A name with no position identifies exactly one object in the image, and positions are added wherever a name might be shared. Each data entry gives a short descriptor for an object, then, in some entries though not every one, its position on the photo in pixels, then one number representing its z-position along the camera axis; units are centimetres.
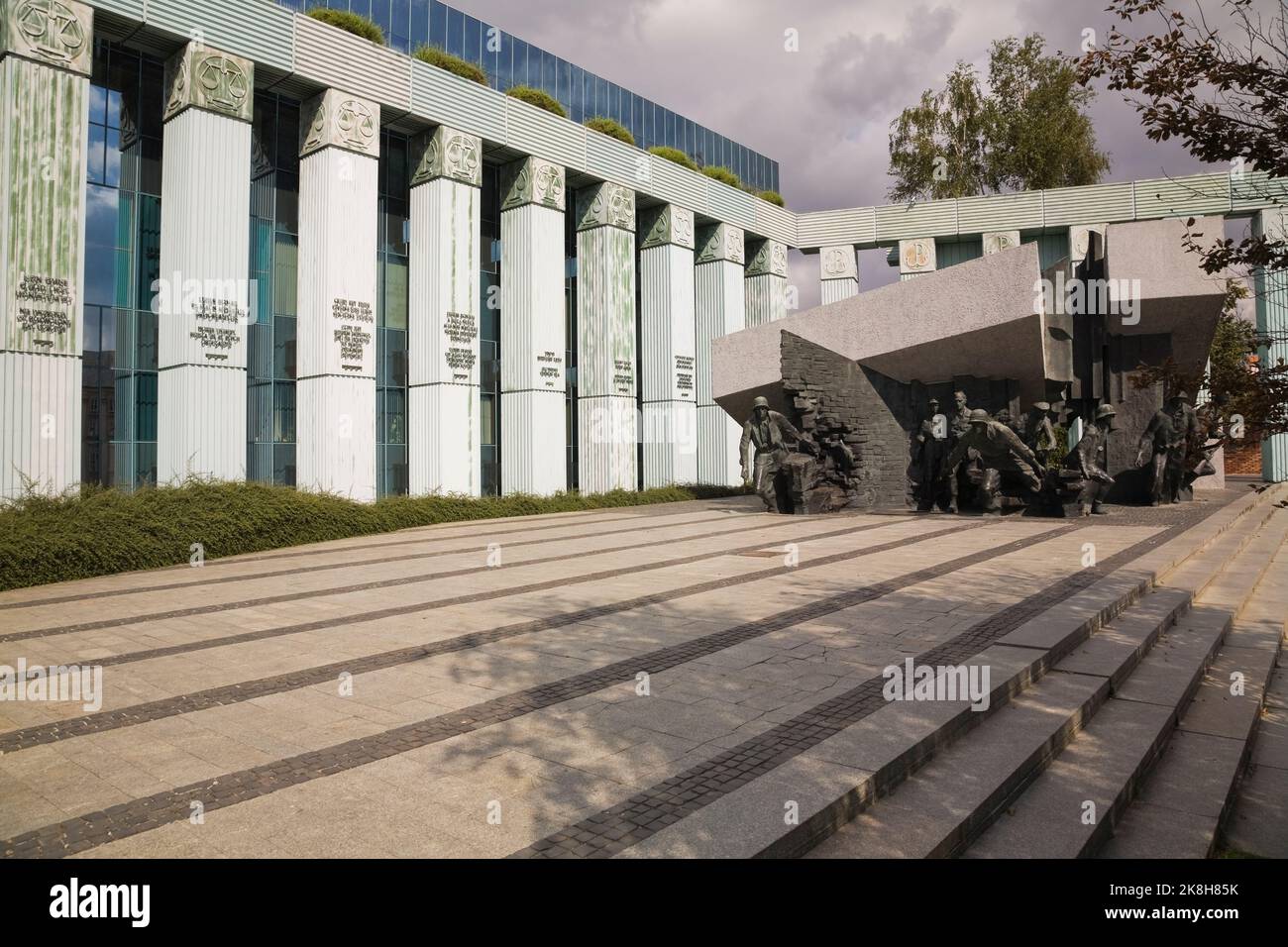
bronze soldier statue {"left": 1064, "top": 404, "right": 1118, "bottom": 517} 1551
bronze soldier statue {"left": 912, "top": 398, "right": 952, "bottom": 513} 1742
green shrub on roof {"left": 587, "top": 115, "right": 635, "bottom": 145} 2884
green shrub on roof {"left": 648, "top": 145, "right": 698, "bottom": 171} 3123
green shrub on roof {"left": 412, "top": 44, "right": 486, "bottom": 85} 2372
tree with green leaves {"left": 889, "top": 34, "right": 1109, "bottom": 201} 3438
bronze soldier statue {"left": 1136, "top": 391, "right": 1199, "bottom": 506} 1655
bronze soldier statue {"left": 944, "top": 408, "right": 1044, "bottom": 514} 1551
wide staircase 347
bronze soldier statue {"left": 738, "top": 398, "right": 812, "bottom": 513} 1825
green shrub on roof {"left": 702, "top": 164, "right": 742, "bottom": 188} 3353
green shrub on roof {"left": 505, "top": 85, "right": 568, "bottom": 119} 2616
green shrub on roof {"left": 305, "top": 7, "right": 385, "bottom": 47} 2150
